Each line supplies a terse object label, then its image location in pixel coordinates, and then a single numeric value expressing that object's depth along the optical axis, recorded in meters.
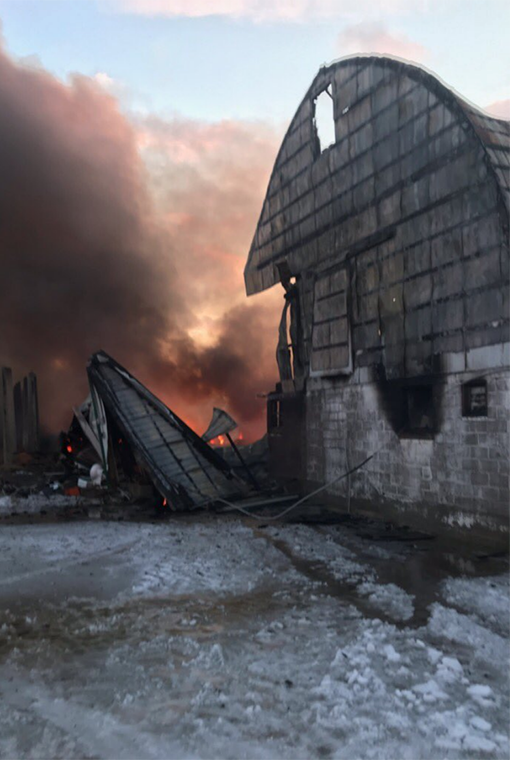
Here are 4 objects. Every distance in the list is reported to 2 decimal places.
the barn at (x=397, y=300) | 8.45
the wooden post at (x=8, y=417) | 18.09
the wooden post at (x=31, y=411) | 20.97
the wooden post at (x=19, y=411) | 21.14
